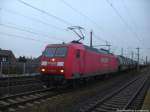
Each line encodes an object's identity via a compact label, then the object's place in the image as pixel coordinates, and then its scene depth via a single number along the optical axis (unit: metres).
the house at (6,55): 58.04
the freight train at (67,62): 16.09
